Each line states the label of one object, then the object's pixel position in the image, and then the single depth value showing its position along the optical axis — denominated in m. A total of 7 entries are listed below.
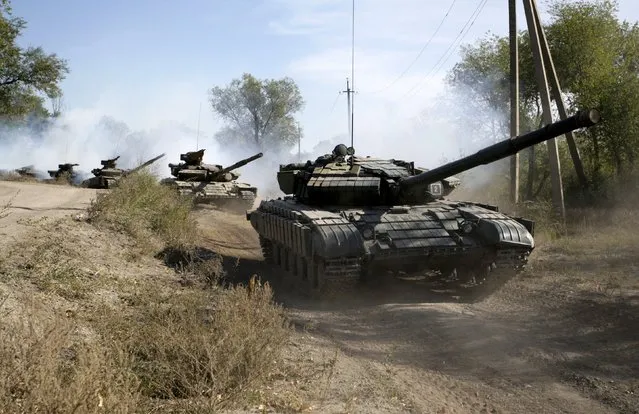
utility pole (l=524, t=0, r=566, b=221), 15.66
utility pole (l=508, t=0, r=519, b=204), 16.41
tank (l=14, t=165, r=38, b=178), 35.78
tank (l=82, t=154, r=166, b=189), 29.44
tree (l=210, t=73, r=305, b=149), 60.19
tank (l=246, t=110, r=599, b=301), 9.48
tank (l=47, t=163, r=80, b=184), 34.84
